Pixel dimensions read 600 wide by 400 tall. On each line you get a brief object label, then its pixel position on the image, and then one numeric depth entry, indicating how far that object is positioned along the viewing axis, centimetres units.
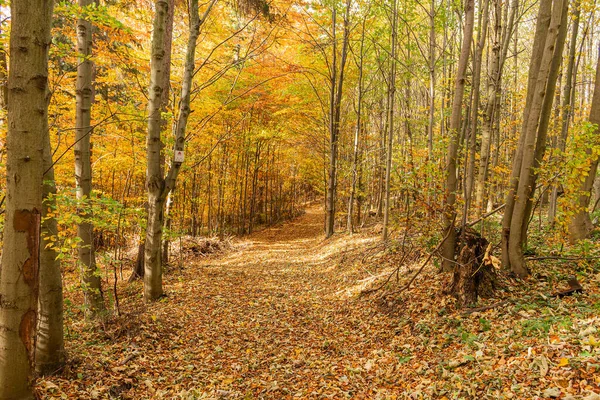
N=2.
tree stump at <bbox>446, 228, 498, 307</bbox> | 545
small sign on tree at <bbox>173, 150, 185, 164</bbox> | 673
